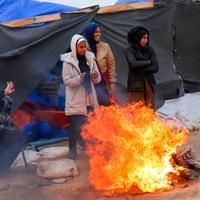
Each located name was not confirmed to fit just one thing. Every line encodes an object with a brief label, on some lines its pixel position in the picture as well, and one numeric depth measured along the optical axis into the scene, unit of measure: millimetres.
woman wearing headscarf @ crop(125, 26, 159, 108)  6977
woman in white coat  6789
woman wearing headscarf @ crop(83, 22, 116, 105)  7379
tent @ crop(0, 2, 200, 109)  7402
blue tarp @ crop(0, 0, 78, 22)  9086
